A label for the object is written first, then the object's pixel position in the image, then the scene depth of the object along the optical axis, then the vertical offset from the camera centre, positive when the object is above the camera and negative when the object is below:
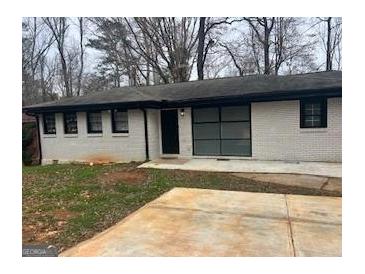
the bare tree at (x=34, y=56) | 20.16 +5.01
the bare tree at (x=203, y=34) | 21.65 +6.37
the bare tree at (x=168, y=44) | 21.77 +5.87
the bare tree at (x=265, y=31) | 20.83 +6.25
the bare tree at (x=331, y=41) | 18.40 +5.12
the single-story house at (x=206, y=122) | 9.77 +0.09
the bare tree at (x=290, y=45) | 20.25 +5.15
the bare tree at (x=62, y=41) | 21.92 +6.34
